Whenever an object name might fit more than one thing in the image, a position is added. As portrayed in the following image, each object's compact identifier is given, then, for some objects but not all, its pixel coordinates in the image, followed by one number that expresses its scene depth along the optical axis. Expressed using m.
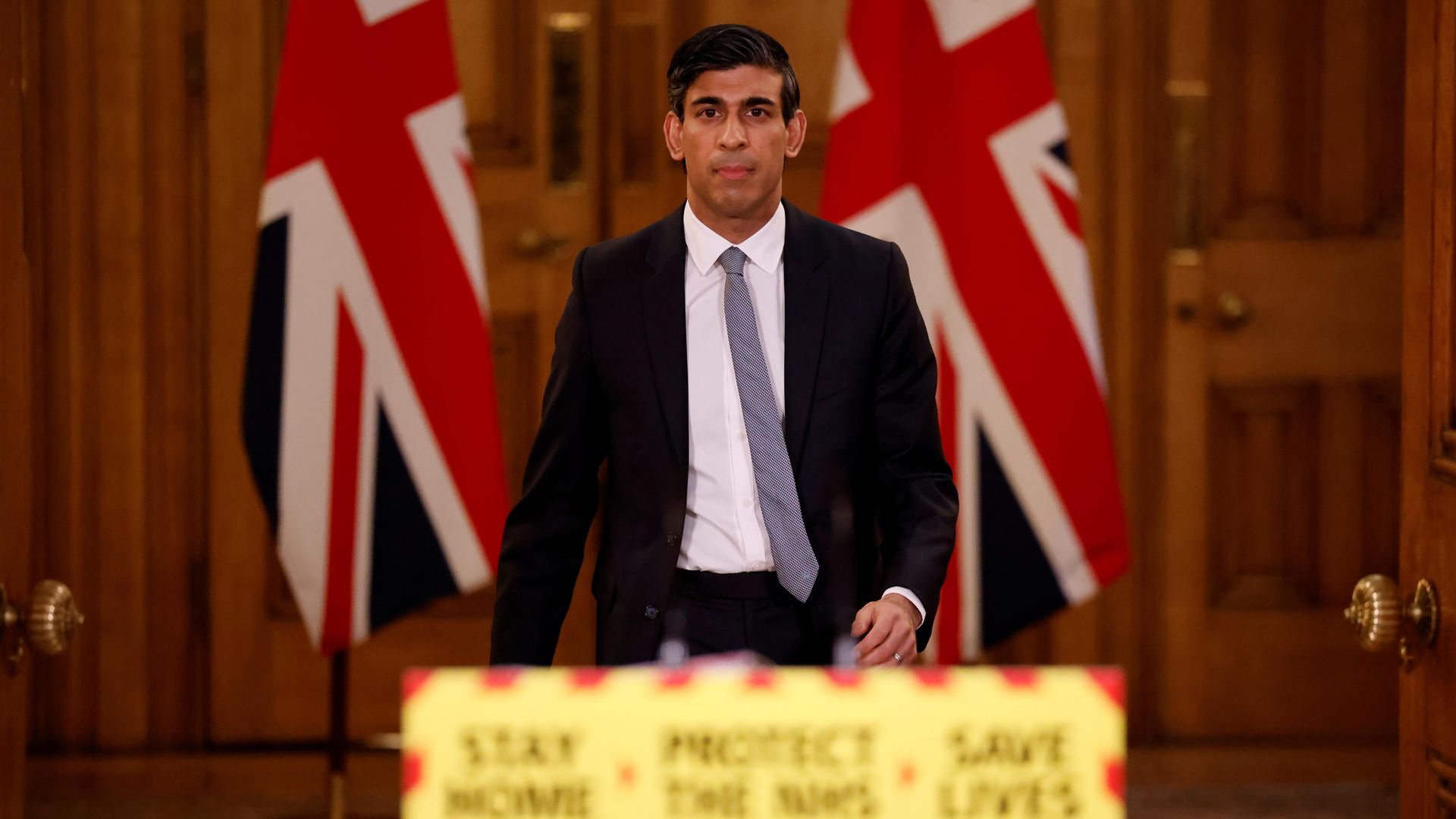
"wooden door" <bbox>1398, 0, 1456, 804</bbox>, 10.86
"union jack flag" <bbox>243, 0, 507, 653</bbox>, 12.55
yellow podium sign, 10.15
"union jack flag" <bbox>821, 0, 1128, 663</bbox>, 12.70
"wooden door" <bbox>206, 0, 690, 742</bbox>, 12.88
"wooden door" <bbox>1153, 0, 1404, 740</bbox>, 12.95
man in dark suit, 11.01
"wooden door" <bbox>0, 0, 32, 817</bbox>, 10.90
